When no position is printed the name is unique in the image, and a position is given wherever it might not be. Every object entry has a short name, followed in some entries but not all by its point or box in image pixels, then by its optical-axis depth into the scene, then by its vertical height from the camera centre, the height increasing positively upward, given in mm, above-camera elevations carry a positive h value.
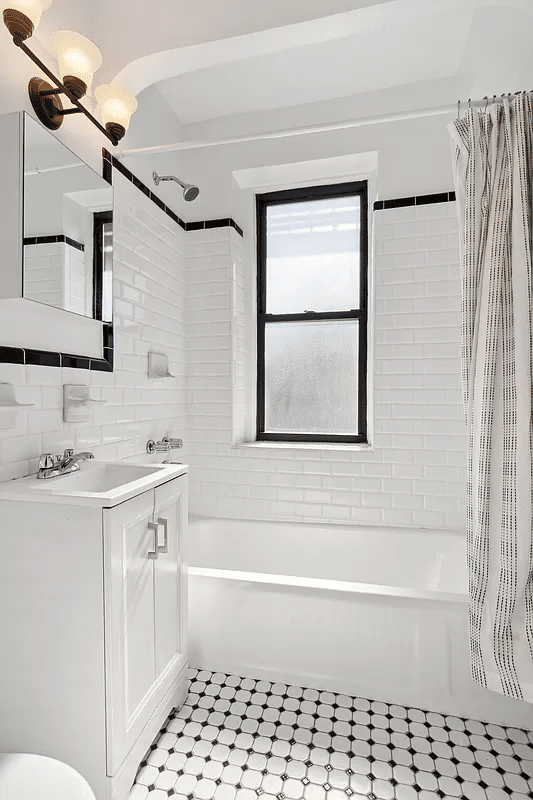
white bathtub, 1519 -900
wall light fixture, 1291 +1067
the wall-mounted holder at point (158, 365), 2221 +163
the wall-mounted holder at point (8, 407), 1263 -32
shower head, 2148 +1027
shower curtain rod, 1512 +1040
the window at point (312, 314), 2766 +543
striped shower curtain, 1320 +51
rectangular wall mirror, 1361 +595
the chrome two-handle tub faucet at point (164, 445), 2185 -254
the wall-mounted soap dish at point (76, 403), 1558 -26
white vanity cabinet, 1138 -655
